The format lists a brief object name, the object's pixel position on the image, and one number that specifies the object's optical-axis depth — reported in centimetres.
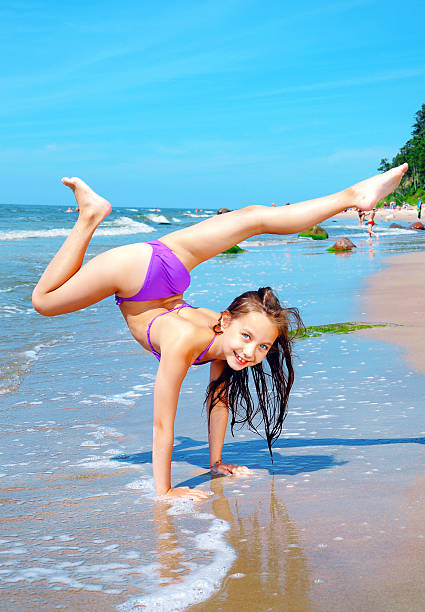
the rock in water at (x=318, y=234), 3644
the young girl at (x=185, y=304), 363
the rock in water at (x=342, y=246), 2425
